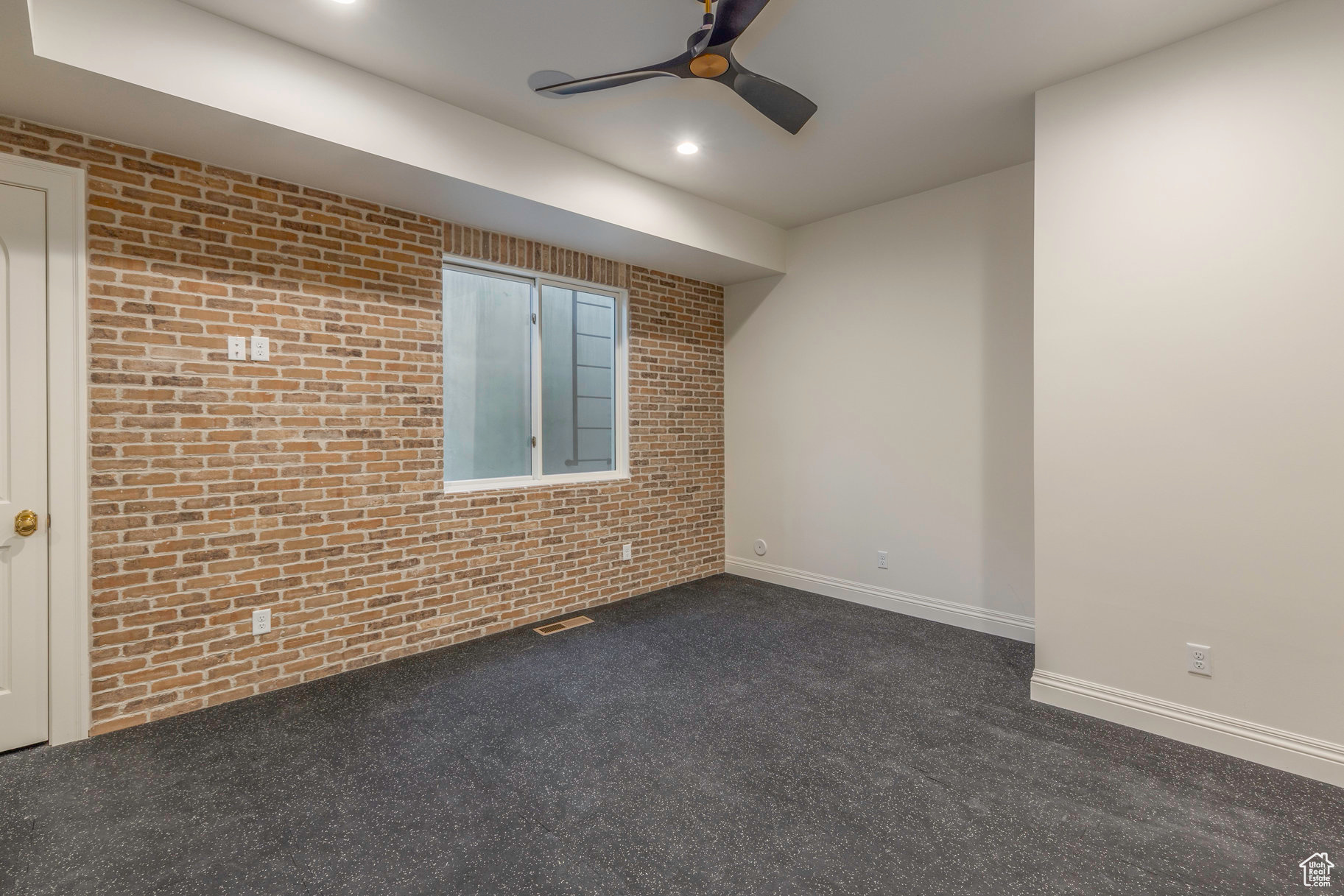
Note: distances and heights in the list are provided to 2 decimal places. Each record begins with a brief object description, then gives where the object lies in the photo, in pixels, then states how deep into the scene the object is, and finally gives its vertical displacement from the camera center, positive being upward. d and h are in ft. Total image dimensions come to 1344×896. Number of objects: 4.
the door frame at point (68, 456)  7.78 -0.15
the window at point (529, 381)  12.05 +1.39
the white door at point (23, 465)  7.54 -0.26
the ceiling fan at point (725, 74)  6.57 +4.72
